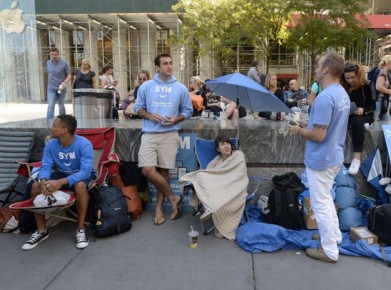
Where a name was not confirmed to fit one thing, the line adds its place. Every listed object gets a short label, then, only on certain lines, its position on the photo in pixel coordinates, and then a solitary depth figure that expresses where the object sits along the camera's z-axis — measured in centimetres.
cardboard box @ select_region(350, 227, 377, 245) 382
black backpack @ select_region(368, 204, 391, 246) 382
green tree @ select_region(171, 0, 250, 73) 2027
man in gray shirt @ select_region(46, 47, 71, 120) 812
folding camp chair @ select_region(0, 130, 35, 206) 471
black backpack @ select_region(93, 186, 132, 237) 409
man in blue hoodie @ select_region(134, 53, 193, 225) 455
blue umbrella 437
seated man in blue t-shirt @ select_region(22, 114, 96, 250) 393
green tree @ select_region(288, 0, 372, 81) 1686
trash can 648
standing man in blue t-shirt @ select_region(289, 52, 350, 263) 322
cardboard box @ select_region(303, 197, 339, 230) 426
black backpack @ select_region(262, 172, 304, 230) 425
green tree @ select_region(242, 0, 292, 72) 1822
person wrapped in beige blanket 409
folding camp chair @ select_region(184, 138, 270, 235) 464
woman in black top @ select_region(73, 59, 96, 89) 862
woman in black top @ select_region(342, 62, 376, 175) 456
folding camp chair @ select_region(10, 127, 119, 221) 379
